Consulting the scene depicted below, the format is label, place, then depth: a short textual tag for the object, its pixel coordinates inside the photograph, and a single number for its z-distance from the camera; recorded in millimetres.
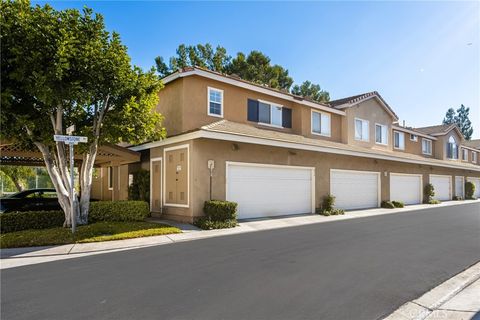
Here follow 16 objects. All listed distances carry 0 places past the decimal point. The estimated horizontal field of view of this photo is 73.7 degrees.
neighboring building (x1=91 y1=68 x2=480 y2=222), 13039
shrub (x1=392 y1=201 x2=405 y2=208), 21141
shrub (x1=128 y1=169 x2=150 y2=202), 15828
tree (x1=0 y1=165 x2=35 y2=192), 23172
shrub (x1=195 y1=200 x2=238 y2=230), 11896
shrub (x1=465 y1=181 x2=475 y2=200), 32156
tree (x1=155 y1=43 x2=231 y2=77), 30608
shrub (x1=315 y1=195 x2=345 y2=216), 16375
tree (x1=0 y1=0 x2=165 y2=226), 8906
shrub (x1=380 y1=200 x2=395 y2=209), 20484
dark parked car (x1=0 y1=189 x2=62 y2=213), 14078
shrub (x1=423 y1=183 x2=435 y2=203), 25391
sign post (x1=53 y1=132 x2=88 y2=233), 9133
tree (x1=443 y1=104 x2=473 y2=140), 80625
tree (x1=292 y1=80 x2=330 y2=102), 38750
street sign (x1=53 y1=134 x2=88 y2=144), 9078
